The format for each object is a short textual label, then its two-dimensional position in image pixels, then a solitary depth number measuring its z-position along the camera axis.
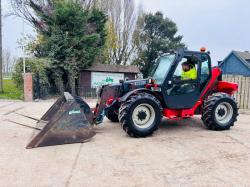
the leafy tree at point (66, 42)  11.67
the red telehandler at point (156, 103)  3.81
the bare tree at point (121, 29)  20.40
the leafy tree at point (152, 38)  20.63
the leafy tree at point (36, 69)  10.98
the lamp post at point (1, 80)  12.40
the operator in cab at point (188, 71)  4.58
